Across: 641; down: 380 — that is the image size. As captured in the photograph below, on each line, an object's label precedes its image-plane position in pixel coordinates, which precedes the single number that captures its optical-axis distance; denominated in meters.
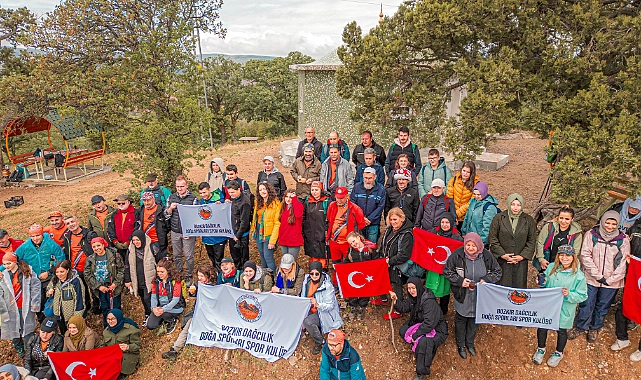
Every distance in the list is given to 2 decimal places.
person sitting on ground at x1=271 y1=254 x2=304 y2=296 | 6.38
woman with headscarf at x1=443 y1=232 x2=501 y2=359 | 5.72
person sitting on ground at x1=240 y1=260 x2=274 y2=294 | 6.42
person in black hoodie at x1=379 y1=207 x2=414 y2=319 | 6.30
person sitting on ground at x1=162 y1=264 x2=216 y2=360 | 6.69
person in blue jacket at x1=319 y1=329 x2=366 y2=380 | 5.11
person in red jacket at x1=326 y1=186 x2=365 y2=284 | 6.80
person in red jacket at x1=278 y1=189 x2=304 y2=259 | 6.96
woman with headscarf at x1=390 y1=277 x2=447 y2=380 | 5.90
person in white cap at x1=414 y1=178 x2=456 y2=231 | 6.60
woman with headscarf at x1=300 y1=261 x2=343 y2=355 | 6.30
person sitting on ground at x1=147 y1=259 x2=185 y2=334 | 6.87
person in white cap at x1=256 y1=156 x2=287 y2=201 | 7.88
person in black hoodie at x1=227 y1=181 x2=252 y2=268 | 7.25
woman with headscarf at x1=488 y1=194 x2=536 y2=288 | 6.14
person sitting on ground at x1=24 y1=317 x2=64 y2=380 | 6.31
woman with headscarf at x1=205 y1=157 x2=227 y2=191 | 8.13
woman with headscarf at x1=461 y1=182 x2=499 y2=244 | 6.52
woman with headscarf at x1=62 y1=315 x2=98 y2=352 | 6.24
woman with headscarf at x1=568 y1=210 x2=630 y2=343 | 5.91
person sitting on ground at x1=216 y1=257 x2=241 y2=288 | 6.54
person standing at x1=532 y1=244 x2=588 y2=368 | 5.73
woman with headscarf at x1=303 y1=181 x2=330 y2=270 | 6.93
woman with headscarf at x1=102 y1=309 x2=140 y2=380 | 6.52
